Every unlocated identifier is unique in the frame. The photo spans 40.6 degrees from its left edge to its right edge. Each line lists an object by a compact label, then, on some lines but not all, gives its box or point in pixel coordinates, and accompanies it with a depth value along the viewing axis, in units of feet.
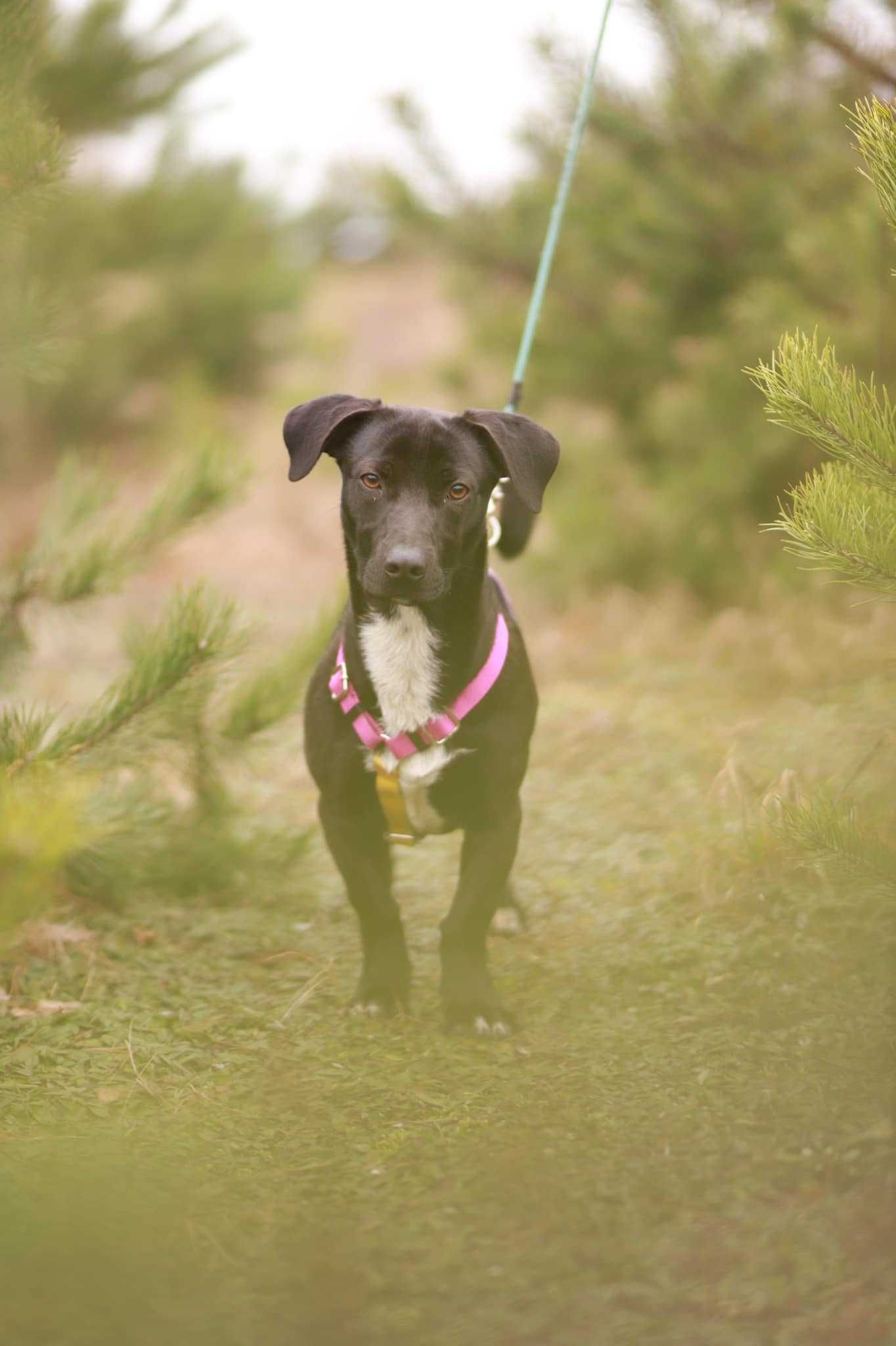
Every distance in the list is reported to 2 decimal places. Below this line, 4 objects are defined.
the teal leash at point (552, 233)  12.41
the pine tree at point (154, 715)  10.41
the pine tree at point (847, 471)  8.04
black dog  9.89
